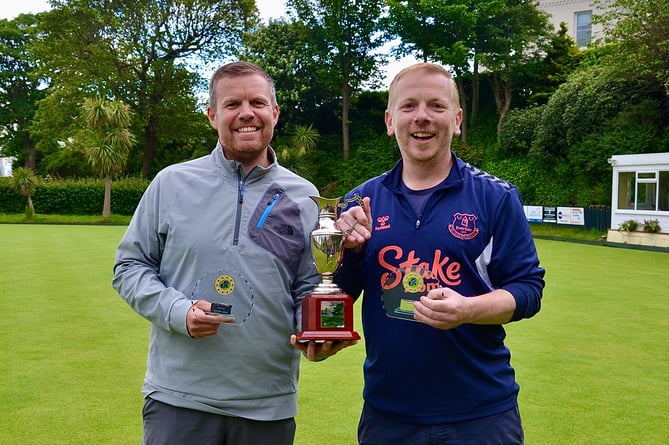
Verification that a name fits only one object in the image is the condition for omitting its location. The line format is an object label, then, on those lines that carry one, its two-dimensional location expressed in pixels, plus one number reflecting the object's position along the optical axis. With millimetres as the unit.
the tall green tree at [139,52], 40562
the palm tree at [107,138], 36188
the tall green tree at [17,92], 52156
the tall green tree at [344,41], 41000
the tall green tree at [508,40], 35594
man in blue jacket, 2361
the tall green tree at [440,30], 35781
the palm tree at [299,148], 38906
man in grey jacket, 2539
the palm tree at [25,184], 35062
